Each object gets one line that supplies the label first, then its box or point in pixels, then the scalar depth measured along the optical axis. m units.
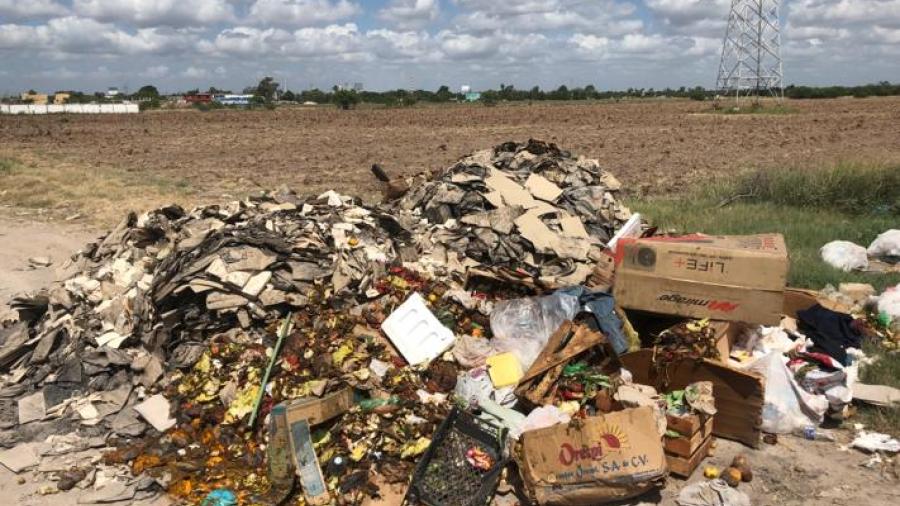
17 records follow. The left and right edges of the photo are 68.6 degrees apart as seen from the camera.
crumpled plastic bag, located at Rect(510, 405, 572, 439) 4.04
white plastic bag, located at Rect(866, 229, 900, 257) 7.59
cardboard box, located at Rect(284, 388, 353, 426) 4.00
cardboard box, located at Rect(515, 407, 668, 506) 3.60
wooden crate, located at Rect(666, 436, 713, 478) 3.88
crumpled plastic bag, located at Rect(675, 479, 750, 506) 3.63
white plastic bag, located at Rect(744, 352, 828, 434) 4.35
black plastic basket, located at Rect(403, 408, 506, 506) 3.67
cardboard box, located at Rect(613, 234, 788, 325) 4.86
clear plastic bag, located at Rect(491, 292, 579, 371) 4.91
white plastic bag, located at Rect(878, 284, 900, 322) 5.65
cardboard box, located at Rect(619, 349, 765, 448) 4.16
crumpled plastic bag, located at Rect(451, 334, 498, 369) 4.84
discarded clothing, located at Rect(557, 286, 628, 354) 4.83
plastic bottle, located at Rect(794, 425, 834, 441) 4.32
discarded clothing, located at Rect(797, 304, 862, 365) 5.09
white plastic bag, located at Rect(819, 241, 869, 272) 7.27
